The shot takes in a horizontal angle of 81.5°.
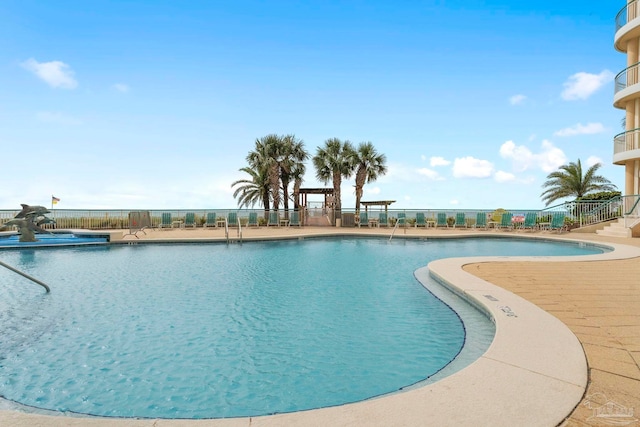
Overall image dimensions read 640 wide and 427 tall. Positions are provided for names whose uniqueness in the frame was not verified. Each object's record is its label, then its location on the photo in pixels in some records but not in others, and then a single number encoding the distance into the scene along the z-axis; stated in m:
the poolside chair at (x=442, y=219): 22.85
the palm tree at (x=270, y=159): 26.62
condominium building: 18.34
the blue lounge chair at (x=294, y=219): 23.80
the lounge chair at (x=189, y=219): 22.00
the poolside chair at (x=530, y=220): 20.23
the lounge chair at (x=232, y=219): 22.64
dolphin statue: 14.48
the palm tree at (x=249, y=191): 30.11
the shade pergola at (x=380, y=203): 26.10
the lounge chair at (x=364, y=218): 23.94
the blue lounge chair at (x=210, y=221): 22.67
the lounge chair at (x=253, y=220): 23.50
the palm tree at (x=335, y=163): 25.73
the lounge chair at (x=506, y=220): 21.05
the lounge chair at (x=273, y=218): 24.12
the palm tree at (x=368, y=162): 25.78
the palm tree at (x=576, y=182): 27.12
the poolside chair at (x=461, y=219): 22.33
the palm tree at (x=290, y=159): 26.84
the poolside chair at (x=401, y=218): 22.70
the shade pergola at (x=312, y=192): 27.11
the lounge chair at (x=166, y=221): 21.80
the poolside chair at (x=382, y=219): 23.82
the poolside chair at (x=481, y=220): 22.12
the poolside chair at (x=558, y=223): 19.20
